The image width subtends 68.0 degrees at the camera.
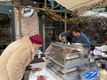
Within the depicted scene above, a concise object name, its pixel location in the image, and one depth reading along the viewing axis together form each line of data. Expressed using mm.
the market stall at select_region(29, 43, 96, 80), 786
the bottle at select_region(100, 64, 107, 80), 754
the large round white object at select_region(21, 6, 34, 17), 2422
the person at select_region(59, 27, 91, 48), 1526
